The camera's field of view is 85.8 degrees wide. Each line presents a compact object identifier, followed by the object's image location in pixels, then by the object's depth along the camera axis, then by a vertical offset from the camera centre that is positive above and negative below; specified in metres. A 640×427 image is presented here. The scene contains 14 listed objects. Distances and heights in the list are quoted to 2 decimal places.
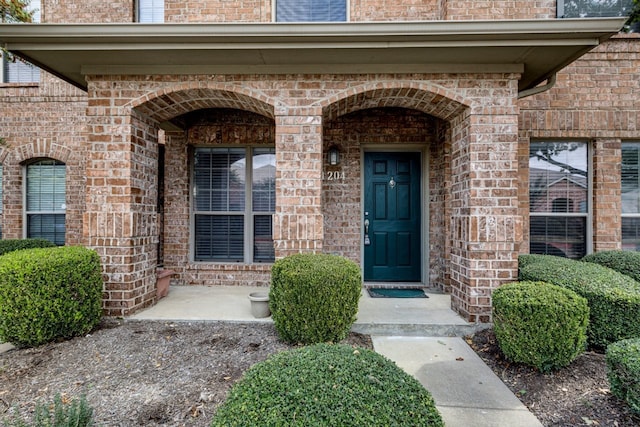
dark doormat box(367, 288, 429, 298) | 4.72 -1.12
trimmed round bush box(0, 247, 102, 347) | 3.00 -0.73
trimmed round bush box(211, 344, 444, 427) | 1.41 -0.80
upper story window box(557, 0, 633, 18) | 4.93 +2.96
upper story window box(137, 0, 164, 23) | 5.25 +3.10
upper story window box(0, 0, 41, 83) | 5.92 +2.43
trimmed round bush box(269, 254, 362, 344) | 3.00 -0.77
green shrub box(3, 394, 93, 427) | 1.71 -1.04
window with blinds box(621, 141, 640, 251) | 4.93 +0.28
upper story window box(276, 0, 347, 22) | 5.02 +2.99
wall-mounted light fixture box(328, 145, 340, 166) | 5.18 +0.87
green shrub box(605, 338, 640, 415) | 2.10 -0.99
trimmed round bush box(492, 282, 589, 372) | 2.66 -0.89
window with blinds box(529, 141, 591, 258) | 4.95 +0.31
